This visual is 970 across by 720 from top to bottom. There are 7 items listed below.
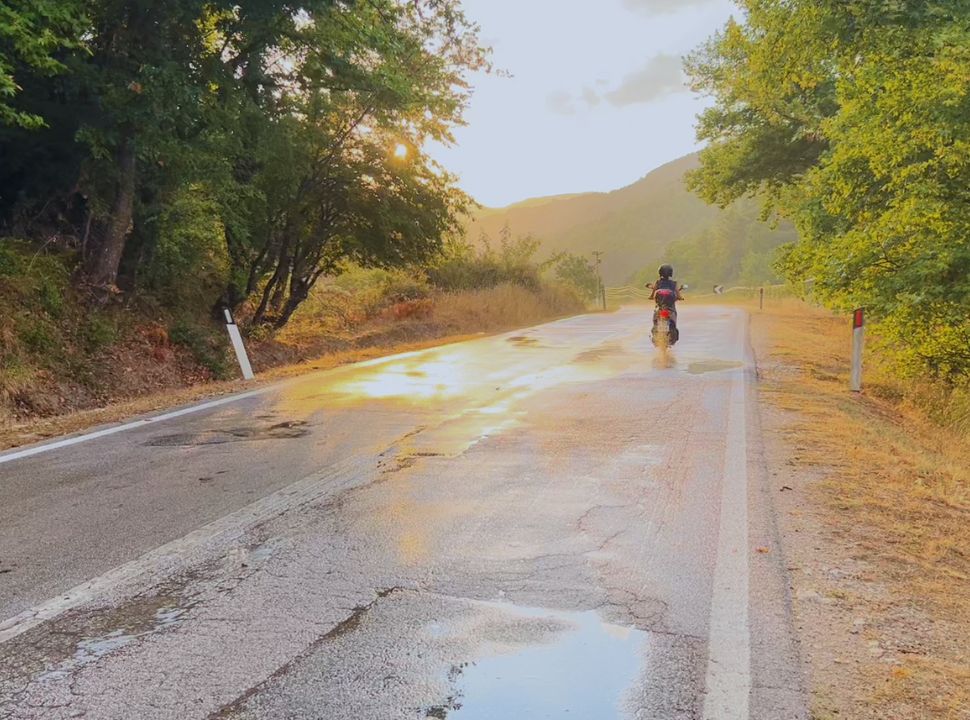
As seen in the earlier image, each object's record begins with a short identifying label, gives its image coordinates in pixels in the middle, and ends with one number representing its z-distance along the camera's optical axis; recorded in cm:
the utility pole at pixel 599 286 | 5698
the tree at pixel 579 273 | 5612
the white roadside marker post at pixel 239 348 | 1081
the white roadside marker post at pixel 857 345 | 957
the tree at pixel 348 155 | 1287
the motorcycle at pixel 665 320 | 1355
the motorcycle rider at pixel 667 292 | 1360
